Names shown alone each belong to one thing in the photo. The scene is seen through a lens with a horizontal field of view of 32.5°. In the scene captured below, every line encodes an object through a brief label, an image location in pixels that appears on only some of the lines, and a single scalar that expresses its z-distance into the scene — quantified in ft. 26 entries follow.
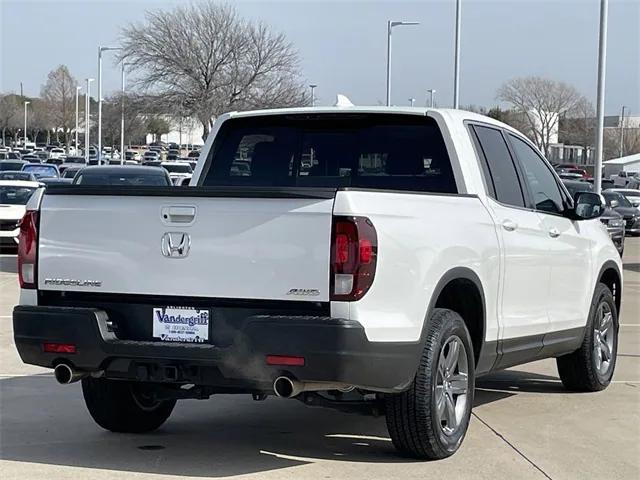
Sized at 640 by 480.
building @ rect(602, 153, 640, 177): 301.02
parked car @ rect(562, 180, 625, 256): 75.82
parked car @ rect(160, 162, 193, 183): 138.07
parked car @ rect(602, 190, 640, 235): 106.22
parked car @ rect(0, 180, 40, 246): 70.08
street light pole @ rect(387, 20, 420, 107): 126.37
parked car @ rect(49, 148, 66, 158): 235.32
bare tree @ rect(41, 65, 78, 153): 325.56
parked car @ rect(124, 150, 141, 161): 245.53
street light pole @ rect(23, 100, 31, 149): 347.15
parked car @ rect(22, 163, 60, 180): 118.10
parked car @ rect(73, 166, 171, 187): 66.33
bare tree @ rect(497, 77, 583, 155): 281.33
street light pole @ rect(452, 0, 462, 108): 102.63
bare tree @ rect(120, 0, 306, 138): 149.48
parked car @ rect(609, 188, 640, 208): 115.55
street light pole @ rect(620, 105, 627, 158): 351.11
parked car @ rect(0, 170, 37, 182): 88.99
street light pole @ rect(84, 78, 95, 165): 181.41
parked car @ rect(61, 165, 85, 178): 104.07
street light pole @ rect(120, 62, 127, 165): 156.51
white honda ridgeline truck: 18.51
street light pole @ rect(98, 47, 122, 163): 164.25
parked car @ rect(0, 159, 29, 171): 135.64
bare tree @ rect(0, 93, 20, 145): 342.03
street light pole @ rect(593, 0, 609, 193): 82.79
